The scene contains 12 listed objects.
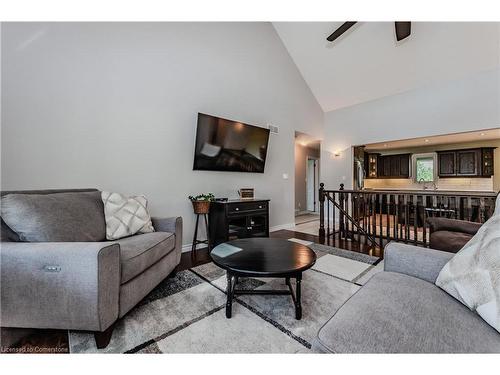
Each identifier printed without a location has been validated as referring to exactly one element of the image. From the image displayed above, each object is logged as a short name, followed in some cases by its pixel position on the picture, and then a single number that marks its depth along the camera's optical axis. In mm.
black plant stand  2945
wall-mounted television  3141
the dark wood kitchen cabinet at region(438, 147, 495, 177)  5480
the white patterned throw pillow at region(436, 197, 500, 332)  792
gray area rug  1248
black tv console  2988
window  6309
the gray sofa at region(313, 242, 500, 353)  698
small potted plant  2889
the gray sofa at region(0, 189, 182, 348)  1164
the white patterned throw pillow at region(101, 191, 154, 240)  1908
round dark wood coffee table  1404
